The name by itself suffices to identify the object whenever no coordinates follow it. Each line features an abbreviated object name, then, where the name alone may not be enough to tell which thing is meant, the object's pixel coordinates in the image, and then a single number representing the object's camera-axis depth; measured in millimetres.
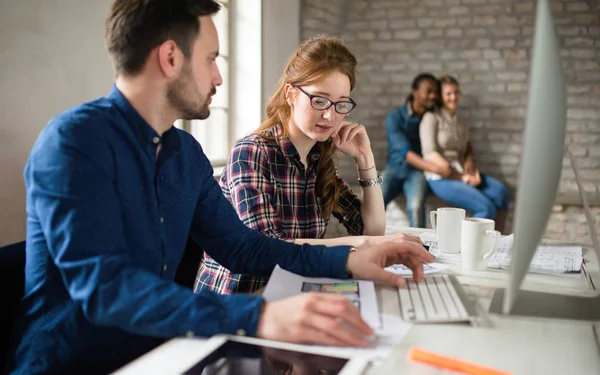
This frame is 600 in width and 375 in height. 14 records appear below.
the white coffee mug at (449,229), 1415
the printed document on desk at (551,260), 1235
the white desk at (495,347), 687
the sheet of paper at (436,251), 1331
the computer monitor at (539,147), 670
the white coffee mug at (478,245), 1230
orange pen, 653
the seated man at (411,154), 4523
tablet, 668
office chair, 919
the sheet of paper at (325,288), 907
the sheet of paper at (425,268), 1165
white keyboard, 855
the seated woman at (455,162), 4441
